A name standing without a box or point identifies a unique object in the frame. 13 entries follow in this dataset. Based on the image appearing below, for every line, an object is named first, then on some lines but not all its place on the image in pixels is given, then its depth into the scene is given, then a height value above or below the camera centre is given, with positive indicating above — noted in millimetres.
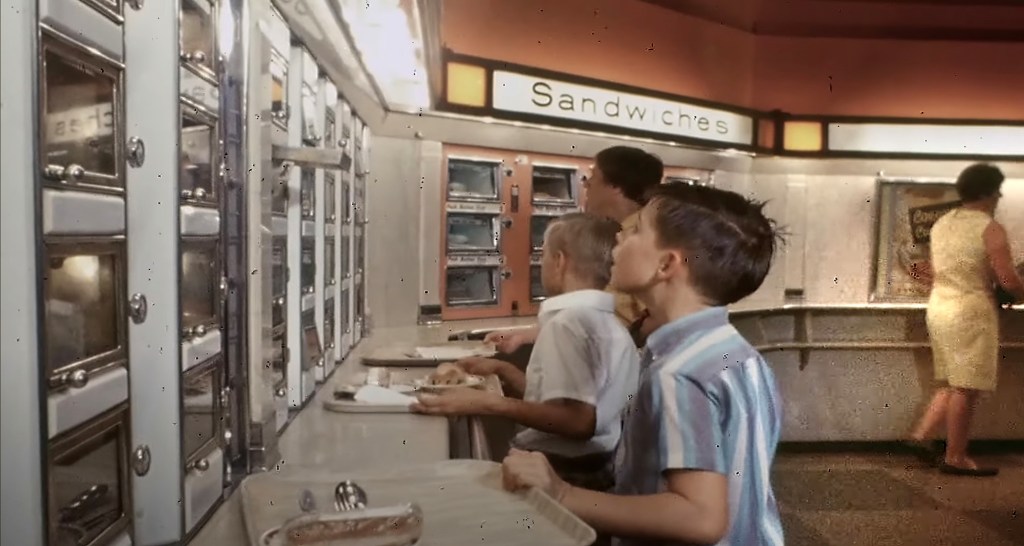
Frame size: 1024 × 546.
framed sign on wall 5801 +78
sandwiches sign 3877 +649
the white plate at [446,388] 2129 -393
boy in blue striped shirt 1176 -232
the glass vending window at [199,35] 1221 +289
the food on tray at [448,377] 2230 -379
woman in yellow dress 4148 -280
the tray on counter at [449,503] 1087 -379
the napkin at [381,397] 2059 -402
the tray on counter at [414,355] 2758 -406
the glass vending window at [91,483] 869 -282
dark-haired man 2613 +171
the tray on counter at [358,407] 2021 -415
